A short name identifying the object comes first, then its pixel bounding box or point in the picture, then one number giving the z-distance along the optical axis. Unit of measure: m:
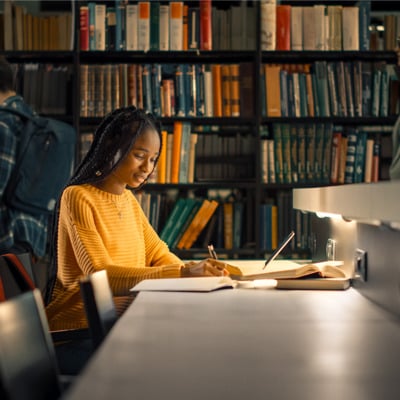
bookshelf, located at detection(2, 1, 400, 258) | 4.19
